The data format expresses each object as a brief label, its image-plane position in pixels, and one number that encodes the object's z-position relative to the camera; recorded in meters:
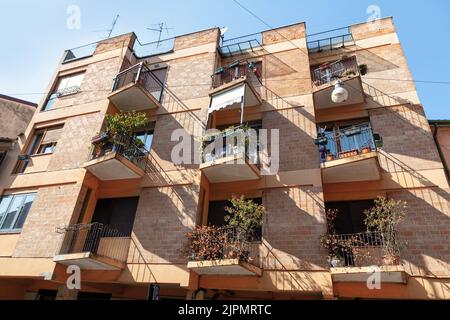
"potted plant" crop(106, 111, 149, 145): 11.78
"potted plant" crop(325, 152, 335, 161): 10.79
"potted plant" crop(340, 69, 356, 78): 12.09
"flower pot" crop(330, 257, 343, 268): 8.51
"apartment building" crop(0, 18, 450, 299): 9.17
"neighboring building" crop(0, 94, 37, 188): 18.11
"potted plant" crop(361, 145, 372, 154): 10.23
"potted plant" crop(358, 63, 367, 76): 12.98
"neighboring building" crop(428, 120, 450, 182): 10.95
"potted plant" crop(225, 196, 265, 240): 9.30
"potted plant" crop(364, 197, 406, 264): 8.46
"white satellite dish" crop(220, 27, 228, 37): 15.86
